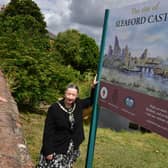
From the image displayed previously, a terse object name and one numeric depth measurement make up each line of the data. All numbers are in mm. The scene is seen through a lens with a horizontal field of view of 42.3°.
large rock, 1655
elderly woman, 2048
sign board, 1753
